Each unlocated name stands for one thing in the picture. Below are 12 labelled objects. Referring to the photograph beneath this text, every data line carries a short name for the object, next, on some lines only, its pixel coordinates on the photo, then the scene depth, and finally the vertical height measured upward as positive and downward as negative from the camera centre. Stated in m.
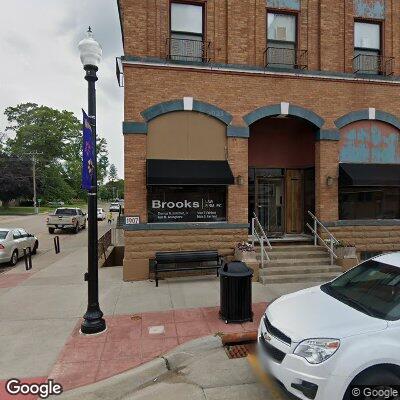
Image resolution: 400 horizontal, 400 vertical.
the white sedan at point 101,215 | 41.67 -2.88
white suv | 3.40 -1.64
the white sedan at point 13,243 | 12.98 -2.17
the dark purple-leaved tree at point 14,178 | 54.66 +2.54
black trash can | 6.32 -1.96
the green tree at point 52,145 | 63.78 +9.76
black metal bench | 9.25 -1.89
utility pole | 55.26 +2.56
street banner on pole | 5.78 +0.67
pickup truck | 25.61 -2.12
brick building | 9.74 +2.58
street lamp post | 5.95 -0.42
